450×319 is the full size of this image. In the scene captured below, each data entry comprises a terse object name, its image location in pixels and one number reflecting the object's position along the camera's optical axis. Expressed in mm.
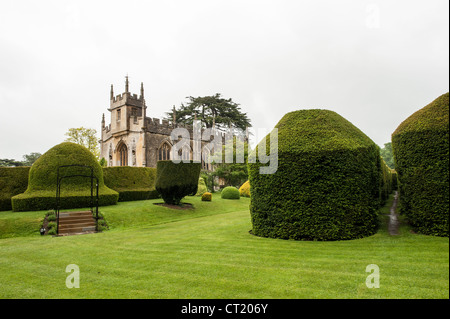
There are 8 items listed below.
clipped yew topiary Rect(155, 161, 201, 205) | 17125
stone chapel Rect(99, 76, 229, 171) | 34375
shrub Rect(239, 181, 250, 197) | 27459
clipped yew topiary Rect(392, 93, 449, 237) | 5469
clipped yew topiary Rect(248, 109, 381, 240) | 6812
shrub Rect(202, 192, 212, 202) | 21547
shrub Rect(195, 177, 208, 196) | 25891
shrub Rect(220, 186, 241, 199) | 24484
